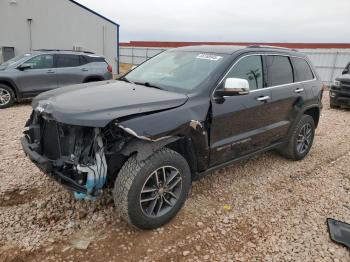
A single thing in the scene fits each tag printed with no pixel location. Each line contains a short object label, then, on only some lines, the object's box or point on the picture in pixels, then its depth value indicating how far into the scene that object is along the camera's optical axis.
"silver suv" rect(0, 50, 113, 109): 8.66
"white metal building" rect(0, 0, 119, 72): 15.11
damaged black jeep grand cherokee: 2.79
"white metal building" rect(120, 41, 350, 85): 19.00
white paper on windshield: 3.73
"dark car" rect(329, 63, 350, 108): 10.17
